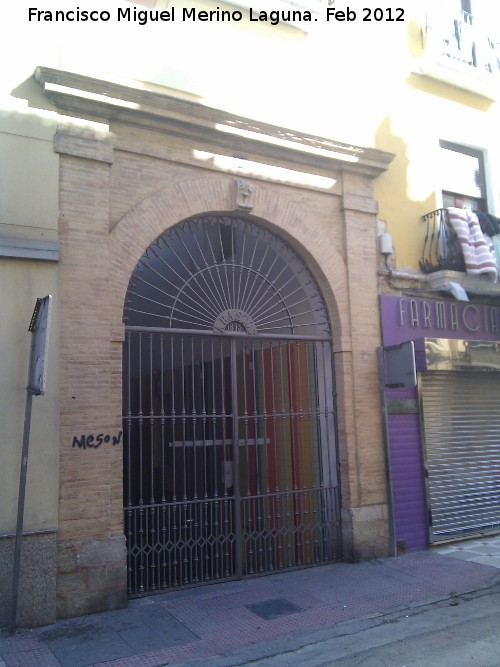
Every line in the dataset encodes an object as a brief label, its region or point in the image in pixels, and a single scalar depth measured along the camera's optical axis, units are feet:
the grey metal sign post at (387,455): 27.71
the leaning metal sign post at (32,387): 18.37
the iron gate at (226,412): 23.79
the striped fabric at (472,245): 31.73
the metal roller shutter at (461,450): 30.32
